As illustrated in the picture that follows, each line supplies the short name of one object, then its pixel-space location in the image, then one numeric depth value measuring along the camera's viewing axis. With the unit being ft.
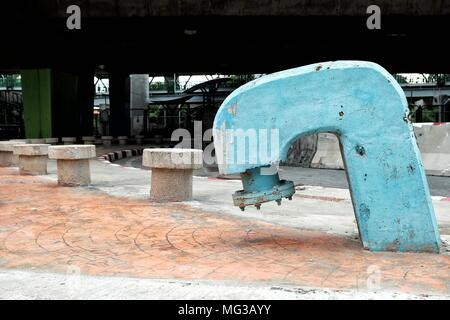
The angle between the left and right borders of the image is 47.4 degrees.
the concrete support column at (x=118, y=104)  103.24
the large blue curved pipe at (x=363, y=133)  13.10
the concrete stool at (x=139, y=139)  95.50
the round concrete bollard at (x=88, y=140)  73.23
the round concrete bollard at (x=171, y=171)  21.21
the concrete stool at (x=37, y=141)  54.45
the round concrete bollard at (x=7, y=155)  41.91
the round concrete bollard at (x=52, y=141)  58.80
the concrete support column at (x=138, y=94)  137.69
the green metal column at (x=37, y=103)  69.92
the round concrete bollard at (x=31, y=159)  33.91
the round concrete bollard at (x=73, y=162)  27.02
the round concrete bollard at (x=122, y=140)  87.61
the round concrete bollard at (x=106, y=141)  80.84
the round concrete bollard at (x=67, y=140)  63.98
